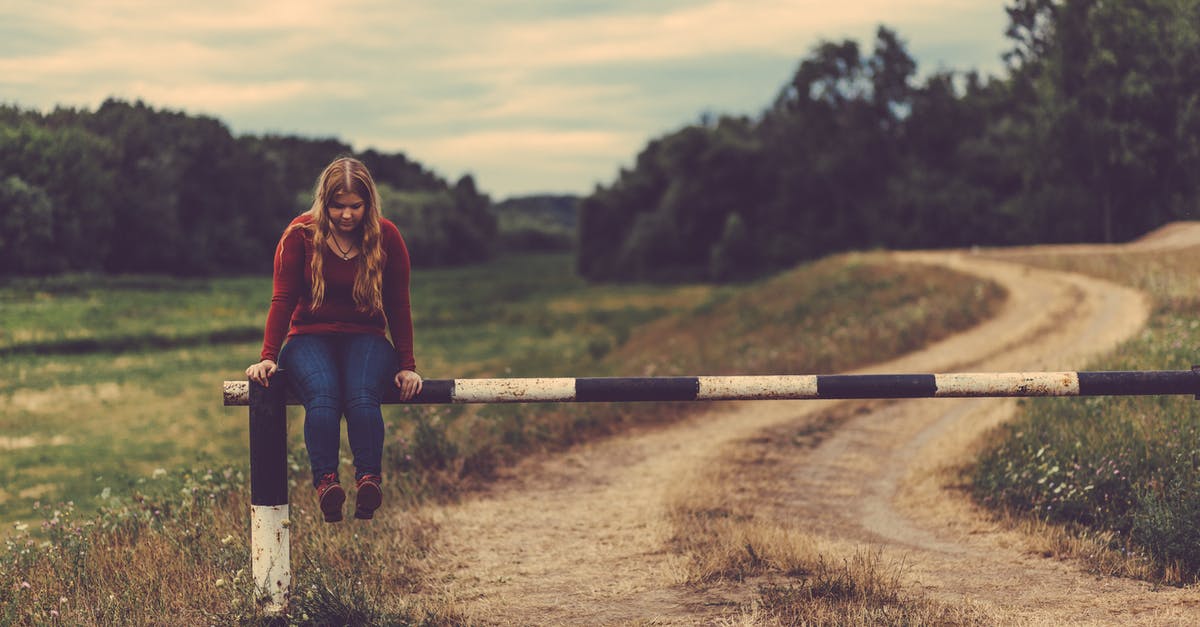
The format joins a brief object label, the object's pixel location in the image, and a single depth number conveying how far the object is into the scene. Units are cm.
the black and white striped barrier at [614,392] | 510
